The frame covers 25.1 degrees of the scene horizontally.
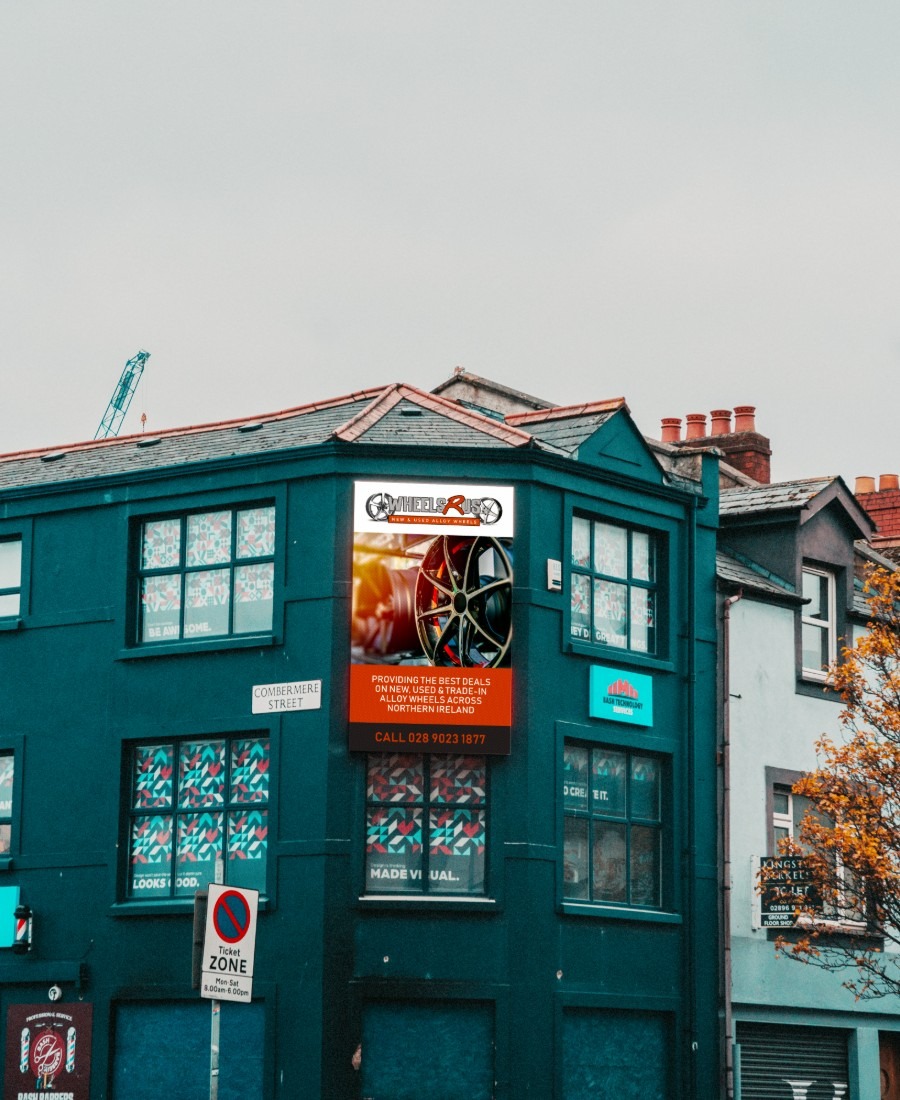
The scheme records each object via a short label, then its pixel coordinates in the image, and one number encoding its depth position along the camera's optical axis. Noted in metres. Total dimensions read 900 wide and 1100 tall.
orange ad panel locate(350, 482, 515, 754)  26.62
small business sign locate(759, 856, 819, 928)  28.80
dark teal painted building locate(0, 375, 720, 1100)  26.22
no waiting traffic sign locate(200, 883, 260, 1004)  18.64
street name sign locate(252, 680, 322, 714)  26.64
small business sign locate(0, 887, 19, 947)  28.59
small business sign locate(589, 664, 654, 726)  28.06
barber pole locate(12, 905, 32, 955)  28.38
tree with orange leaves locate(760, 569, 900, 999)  27.12
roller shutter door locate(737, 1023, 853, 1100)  29.84
